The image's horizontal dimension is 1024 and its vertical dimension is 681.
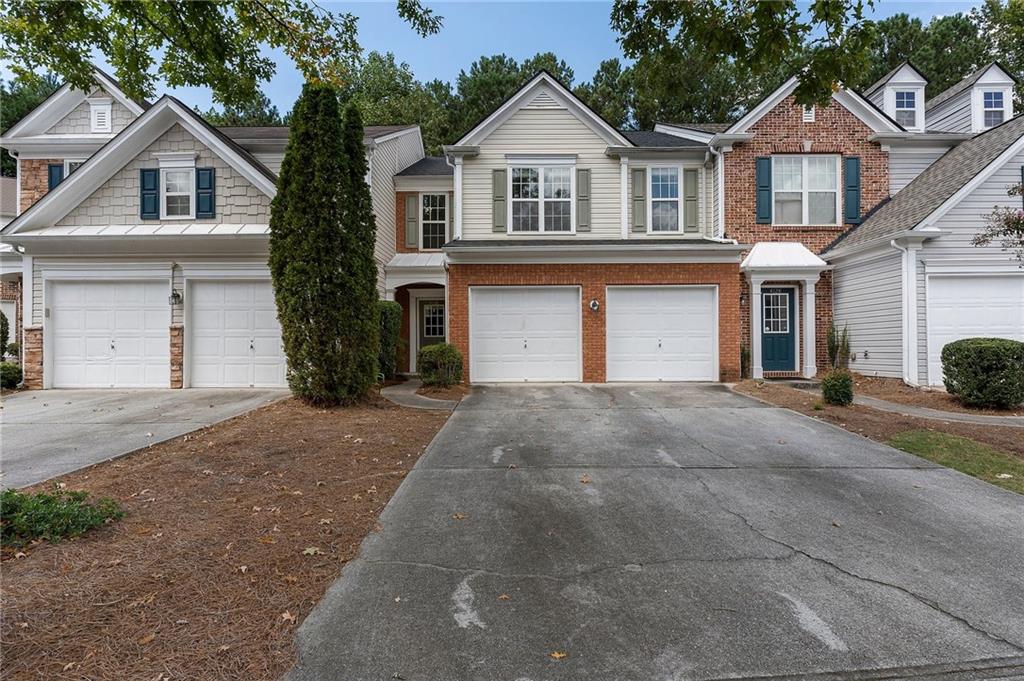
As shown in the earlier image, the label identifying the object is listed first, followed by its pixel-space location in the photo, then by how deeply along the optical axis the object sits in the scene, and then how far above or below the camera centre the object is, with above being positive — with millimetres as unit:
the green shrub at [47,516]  3511 -1236
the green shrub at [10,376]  11484 -630
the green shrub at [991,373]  8820 -516
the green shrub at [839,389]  8961 -795
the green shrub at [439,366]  11242 -441
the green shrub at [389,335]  12398 +282
